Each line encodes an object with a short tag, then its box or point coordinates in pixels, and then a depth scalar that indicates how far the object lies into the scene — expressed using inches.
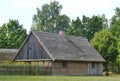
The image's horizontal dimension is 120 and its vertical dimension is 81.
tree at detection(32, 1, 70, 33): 4429.6
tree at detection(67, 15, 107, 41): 4301.2
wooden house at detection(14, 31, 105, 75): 2224.4
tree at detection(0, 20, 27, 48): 3654.0
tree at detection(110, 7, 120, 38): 3471.5
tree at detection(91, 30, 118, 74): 2826.0
